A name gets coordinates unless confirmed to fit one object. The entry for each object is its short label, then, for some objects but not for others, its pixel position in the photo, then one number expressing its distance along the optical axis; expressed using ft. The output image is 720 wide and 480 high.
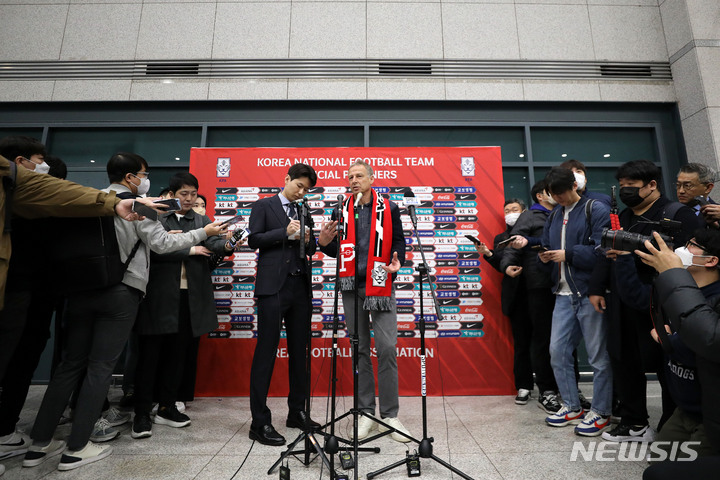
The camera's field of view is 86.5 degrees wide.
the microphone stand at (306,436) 6.76
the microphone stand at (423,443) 6.44
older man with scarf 8.61
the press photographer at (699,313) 4.11
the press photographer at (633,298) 7.63
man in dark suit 8.35
